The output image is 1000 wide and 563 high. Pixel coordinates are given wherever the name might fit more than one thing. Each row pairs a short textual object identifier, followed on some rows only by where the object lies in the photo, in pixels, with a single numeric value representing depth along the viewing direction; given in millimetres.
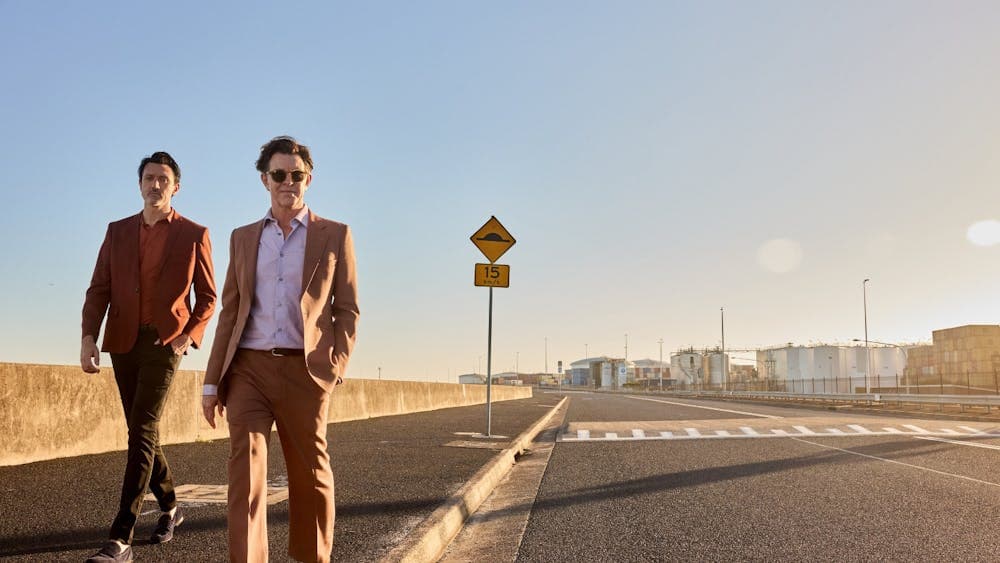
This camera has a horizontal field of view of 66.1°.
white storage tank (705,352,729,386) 120000
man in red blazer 3951
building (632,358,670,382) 162788
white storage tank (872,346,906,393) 93688
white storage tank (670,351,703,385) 117938
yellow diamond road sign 12648
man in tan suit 3191
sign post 12594
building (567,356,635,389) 156375
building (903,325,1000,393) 65438
